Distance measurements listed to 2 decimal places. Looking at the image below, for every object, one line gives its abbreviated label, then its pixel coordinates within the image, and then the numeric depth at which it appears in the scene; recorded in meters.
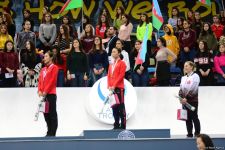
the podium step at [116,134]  17.47
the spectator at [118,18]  23.02
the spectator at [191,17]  23.08
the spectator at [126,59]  20.76
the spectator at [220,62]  20.45
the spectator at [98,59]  20.47
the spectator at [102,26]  22.48
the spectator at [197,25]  22.77
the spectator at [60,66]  20.66
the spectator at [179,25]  22.67
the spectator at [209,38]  21.95
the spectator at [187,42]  22.00
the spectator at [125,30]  21.98
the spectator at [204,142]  12.44
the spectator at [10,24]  22.83
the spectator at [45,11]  22.16
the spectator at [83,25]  22.81
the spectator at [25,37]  21.70
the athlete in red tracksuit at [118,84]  18.23
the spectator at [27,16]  22.92
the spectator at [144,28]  21.67
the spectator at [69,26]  22.27
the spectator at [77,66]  20.22
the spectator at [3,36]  21.55
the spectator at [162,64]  20.55
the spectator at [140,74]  20.98
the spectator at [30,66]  20.64
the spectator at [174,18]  23.53
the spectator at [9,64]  20.28
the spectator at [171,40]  21.84
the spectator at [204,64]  20.51
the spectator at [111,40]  21.42
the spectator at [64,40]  21.52
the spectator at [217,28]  23.02
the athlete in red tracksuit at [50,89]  18.08
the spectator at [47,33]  21.92
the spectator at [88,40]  21.25
